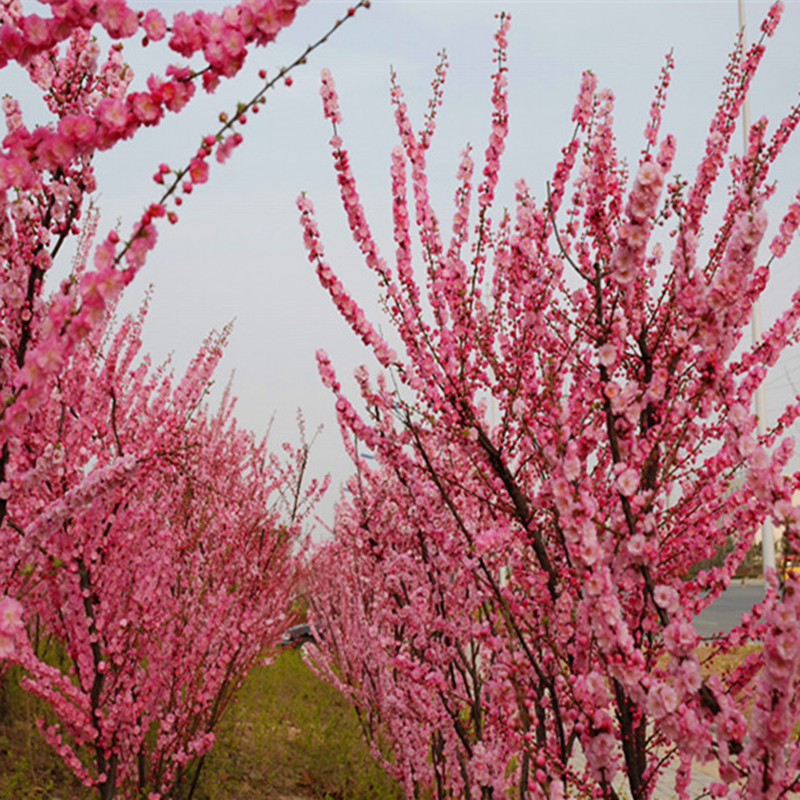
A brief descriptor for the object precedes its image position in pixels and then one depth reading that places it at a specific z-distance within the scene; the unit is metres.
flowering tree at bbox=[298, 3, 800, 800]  1.64
